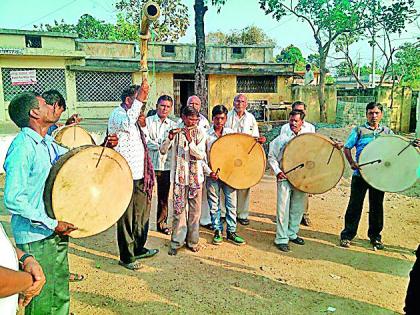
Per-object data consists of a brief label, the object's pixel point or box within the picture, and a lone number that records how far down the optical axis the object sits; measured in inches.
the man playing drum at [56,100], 131.3
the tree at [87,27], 1432.1
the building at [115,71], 589.0
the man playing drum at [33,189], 98.7
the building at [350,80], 1277.6
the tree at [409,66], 935.0
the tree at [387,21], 715.7
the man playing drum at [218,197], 205.2
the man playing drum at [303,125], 203.7
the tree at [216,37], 1218.8
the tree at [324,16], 698.2
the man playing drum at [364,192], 193.3
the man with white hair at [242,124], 227.3
